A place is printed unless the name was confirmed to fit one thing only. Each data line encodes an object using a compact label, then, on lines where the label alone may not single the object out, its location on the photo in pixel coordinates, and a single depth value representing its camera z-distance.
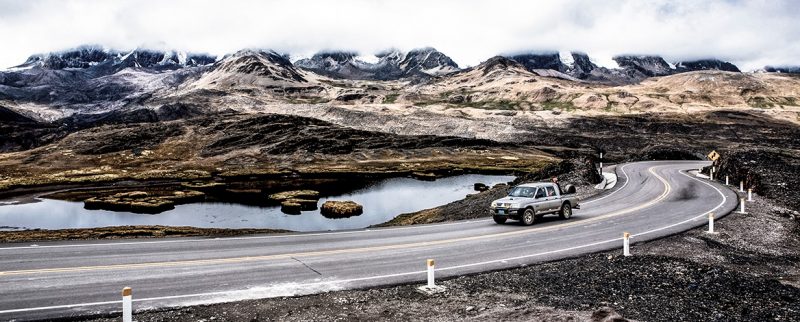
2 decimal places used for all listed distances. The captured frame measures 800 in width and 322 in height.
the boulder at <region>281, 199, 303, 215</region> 57.98
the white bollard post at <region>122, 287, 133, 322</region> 10.88
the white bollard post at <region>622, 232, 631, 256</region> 19.34
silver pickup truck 27.17
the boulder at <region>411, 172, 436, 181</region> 93.94
